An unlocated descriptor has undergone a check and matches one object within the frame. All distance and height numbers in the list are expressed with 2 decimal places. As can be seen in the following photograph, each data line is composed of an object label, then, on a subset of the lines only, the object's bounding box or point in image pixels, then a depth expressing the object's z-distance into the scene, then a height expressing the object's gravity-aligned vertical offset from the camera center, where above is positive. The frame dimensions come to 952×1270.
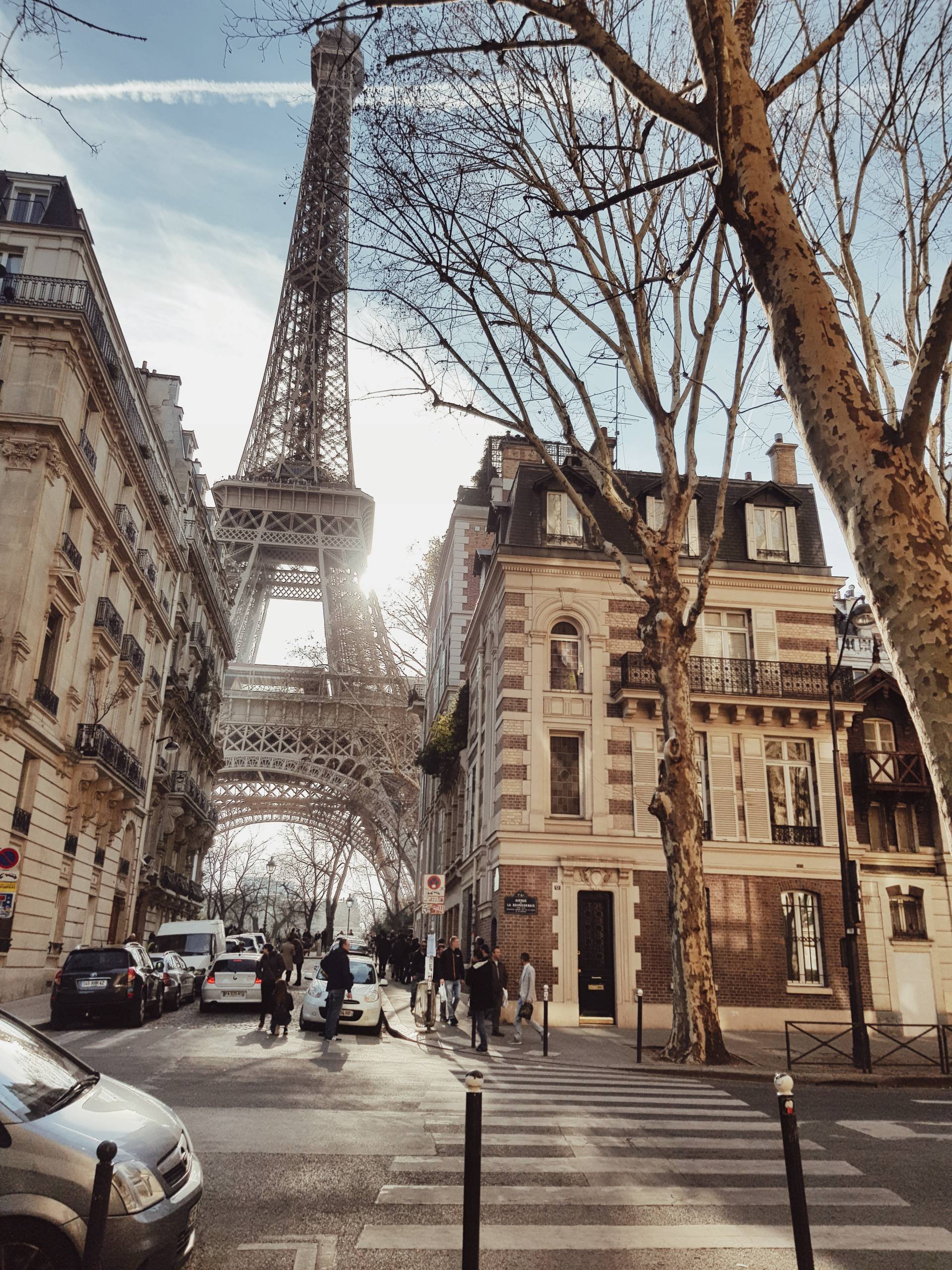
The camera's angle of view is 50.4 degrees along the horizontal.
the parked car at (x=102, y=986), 18.20 -0.53
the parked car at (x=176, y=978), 23.78 -0.48
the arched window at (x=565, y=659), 25.03 +7.38
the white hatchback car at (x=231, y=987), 23.78 -0.60
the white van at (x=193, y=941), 30.89 +0.51
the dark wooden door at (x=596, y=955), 22.73 +0.33
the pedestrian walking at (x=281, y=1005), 17.88 -0.74
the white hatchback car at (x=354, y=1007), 19.06 -0.79
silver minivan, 4.12 -0.89
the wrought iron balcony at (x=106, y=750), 26.52 +5.41
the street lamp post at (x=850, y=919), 16.83 +1.00
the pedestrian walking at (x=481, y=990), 17.09 -0.36
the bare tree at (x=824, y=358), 4.49 +2.99
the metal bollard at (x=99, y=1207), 3.65 -0.87
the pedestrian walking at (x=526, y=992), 19.45 -0.43
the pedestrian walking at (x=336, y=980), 16.89 -0.27
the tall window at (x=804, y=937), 23.50 +0.90
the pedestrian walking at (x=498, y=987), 17.67 -0.32
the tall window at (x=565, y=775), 24.22 +4.46
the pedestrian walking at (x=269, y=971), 18.88 -0.17
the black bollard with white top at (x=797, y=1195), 4.81 -0.99
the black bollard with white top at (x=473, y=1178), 4.40 -0.89
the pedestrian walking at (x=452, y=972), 21.28 -0.12
